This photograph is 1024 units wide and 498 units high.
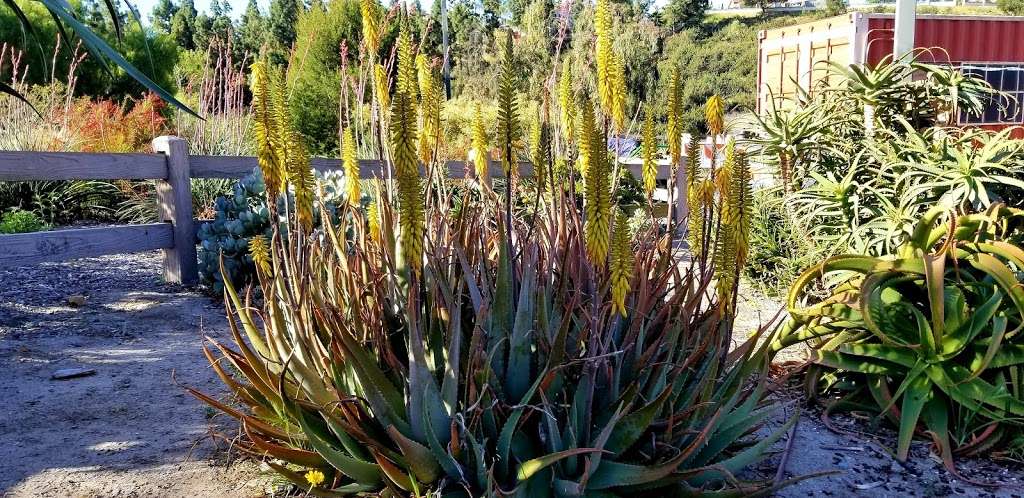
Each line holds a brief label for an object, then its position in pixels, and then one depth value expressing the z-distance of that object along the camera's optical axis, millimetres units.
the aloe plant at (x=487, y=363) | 1984
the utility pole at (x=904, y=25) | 6941
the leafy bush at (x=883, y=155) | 3658
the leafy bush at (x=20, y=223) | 6984
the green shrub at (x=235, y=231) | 5434
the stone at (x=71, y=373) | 3689
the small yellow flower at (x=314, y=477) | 2203
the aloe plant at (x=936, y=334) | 2838
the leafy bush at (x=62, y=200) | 8547
